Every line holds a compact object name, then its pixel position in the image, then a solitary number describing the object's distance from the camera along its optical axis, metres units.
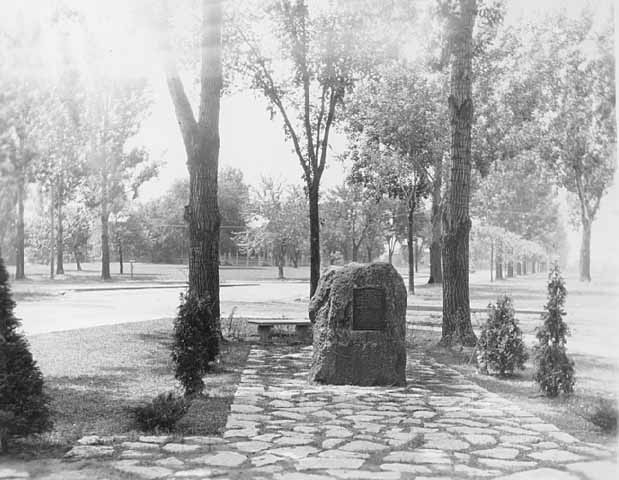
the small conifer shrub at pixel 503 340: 8.80
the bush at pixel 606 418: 5.57
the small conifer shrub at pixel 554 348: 7.10
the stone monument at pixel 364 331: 8.07
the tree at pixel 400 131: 17.45
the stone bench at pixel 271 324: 12.48
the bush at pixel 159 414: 5.52
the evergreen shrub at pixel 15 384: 4.77
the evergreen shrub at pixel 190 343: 7.19
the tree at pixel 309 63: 14.76
